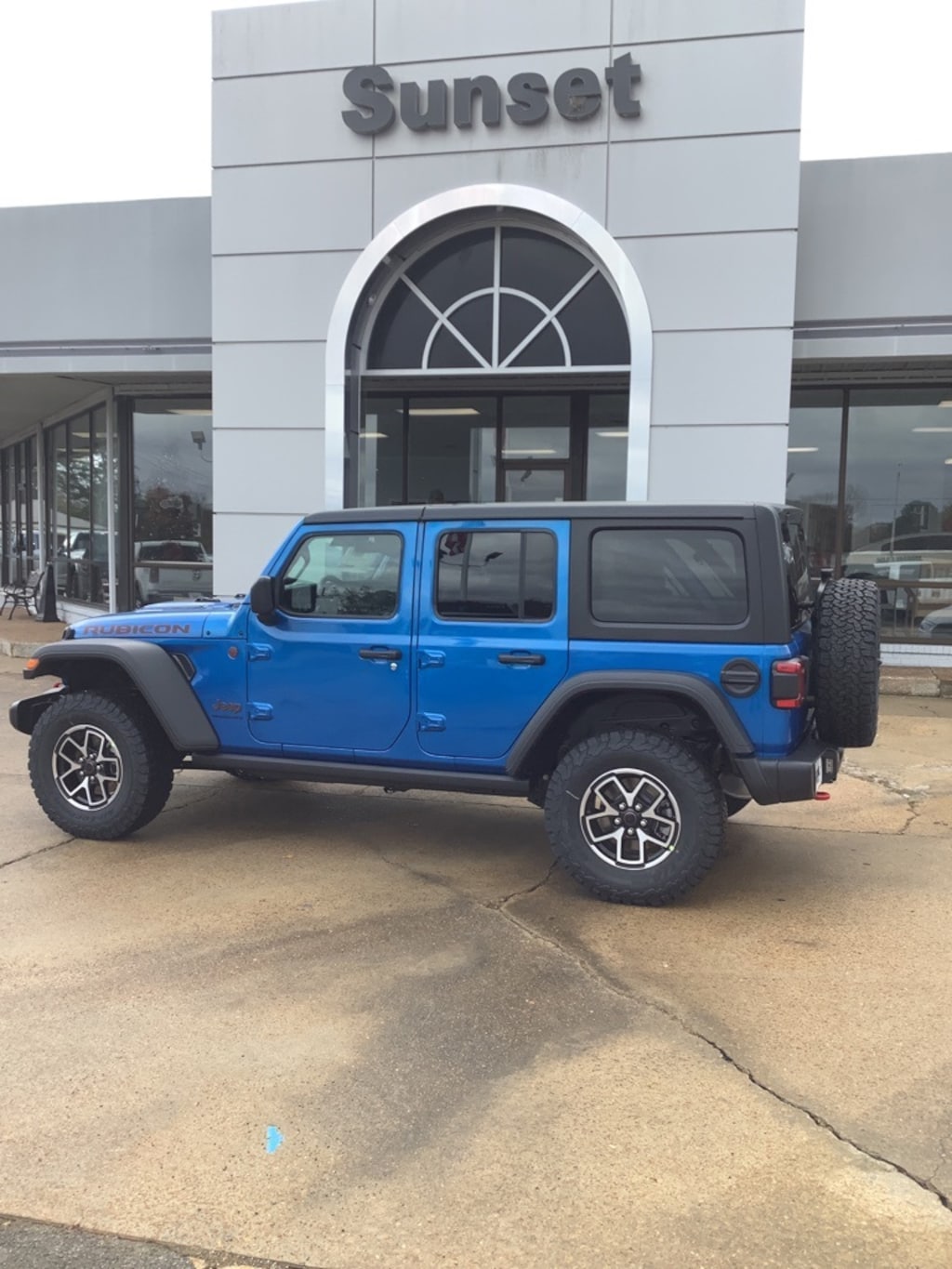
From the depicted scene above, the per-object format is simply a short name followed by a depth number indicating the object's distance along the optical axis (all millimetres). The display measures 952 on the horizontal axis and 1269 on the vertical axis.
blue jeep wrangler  4574
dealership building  10047
